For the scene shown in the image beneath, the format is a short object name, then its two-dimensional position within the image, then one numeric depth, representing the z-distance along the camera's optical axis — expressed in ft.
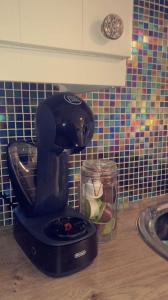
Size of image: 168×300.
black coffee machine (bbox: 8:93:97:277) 1.81
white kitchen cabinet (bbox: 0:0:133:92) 1.59
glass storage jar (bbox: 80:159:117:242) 2.45
